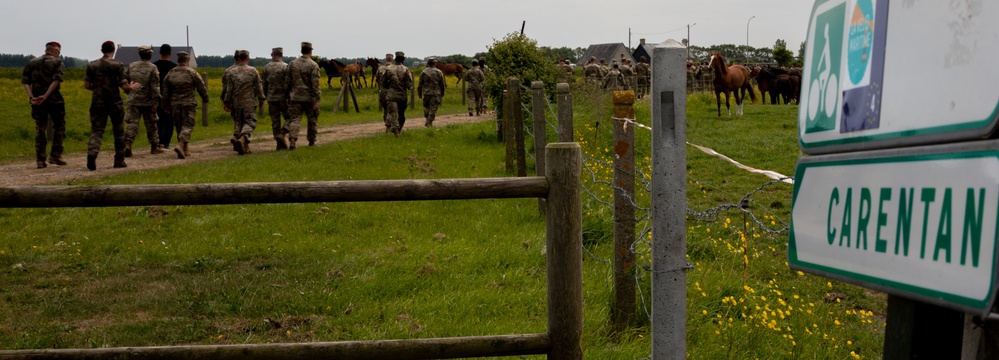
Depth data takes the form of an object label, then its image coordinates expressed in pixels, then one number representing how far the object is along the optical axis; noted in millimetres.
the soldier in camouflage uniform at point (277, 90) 18650
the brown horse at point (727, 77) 24578
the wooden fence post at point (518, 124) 11031
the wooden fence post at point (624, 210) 4812
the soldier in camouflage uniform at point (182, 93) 17188
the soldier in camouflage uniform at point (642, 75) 40250
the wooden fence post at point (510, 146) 12719
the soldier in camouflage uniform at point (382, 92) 22009
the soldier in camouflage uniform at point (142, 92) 16500
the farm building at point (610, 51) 91781
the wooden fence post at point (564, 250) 3264
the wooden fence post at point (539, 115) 9086
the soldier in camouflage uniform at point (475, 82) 30453
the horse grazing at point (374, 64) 52712
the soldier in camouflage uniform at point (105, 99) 14773
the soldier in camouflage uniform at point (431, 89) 24578
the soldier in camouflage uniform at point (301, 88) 18406
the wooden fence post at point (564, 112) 7883
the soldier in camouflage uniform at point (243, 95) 17719
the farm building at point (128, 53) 81681
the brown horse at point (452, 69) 54512
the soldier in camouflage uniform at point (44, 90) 14773
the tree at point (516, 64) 18234
